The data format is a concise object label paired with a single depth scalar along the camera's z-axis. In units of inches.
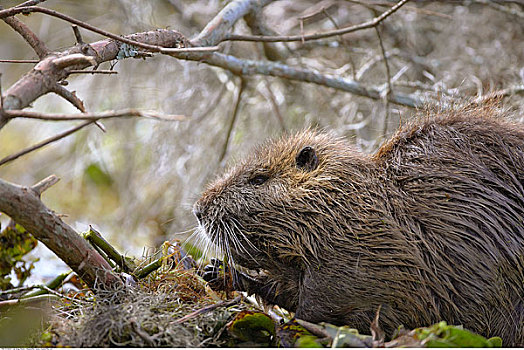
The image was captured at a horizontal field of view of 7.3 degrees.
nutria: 142.4
